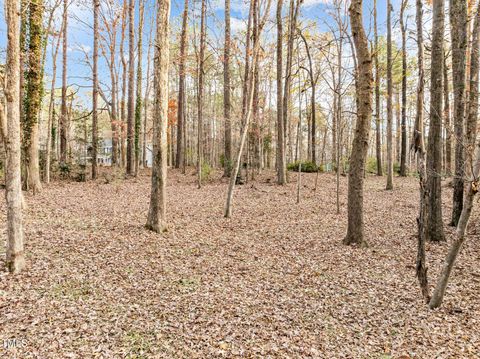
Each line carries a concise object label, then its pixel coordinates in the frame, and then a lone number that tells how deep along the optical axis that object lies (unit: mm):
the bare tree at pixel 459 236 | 3078
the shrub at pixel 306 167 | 18812
